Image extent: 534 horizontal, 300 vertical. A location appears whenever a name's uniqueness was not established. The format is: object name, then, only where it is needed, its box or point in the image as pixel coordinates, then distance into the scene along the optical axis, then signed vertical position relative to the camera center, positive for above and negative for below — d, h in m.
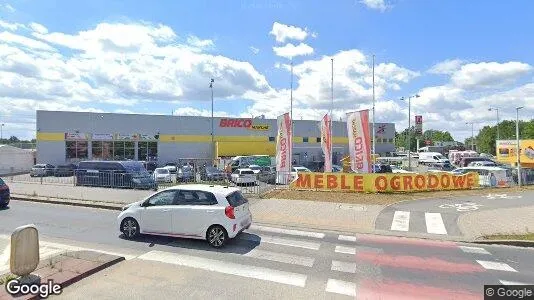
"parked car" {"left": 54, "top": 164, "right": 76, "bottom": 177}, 33.34 -1.33
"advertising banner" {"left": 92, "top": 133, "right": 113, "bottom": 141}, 46.94 +2.29
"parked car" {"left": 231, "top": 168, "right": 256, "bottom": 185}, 24.89 -1.44
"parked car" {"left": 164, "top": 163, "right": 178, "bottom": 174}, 32.62 -1.20
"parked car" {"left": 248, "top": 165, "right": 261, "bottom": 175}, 33.62 -1.11
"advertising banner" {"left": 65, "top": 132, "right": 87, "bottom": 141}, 45.69 +2.36
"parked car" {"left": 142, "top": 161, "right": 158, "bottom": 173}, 42.42 -1.11
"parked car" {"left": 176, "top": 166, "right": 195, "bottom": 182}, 27.45 -1.43
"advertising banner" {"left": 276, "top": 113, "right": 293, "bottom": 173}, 25.14 +0.64
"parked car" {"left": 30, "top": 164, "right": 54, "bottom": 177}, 36.42 -1.28
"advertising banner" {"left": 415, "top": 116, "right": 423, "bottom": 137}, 60.56 +4.74
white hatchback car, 10.26 -1.59
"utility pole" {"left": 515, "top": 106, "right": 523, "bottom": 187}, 27.46 -1.38
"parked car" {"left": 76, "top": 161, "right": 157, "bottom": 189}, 22.27 -1.09
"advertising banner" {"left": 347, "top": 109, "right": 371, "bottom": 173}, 23.09 +0.73
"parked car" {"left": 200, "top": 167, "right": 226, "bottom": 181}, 25.58 -1.35
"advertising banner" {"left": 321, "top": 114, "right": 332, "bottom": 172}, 27.31 +0.89
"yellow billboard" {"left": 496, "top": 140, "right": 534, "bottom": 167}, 46.47 +0.17
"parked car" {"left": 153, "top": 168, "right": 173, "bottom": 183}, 28.67 -1.49
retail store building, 45.44 +2.35
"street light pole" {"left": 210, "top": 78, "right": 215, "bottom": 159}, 52.03 +0.97
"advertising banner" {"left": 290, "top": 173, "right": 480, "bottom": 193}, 21.31 -1.52
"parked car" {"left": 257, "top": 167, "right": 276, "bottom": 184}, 27.21 -1.53
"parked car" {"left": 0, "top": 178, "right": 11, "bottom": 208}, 16.47 -1.60
